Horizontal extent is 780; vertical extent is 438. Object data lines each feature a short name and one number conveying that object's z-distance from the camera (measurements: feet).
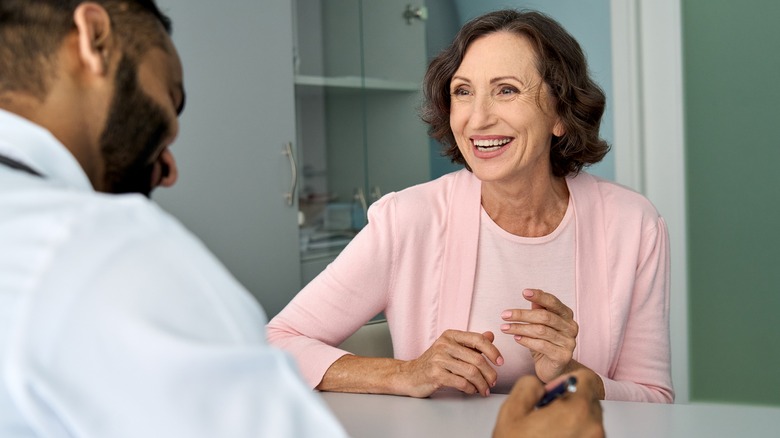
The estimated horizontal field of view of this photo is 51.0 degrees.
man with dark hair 1.52
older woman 5.36
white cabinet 8.96
